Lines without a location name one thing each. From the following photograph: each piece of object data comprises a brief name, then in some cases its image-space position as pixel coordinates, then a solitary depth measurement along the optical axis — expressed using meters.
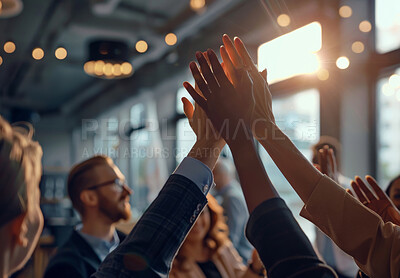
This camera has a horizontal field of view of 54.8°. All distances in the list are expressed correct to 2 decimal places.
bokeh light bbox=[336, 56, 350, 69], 3.54
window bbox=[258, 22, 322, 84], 3.61
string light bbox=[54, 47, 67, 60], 7.06
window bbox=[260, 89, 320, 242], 3.80
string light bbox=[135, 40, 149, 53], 5.71
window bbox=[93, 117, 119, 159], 9.25
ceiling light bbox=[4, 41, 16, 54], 6.52
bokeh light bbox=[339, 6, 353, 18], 3.58
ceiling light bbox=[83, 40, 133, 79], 4.84
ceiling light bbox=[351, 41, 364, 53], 3.48
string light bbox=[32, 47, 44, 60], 6.83
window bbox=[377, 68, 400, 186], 3.26
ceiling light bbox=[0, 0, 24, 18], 2.97
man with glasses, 1.85
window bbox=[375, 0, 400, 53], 3.22
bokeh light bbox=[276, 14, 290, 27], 3.93
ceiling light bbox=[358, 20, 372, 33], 3.49
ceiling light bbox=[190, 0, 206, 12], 4.29
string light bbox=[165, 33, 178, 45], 5.23
